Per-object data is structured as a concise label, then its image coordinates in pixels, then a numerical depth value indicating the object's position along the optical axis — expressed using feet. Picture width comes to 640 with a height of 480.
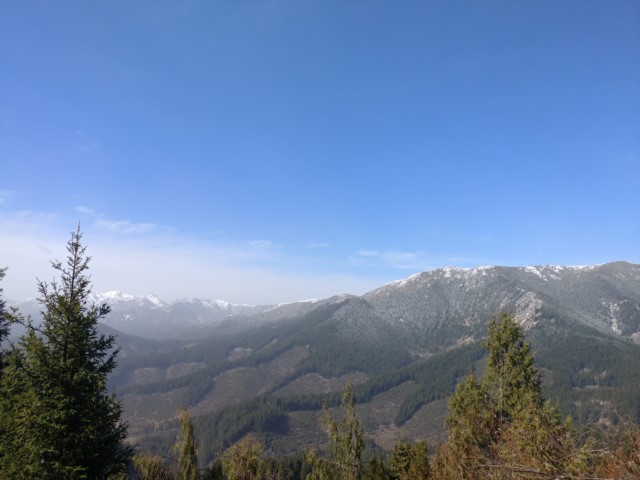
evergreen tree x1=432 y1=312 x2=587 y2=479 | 59.67
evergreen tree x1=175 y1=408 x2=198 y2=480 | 60.59
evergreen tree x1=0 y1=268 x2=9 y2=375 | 85.15
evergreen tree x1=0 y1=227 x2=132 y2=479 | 47.32
